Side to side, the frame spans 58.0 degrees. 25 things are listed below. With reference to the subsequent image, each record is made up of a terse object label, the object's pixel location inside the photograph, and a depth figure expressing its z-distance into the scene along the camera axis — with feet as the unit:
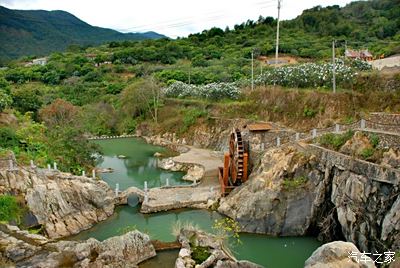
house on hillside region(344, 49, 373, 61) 103.91
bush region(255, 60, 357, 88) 72.33
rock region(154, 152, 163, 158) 98.76
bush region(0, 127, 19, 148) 59.43
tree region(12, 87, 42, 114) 93.30
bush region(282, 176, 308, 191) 50.44
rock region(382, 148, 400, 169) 39.78
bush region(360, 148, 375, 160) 43.06
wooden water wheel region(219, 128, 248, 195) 60.34
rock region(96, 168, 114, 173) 81.71
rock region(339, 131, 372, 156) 44.86
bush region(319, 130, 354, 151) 48.78
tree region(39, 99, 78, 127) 89.79
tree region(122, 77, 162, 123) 127.54
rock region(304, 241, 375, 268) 22.63
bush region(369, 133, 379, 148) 43.93
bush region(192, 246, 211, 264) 33.60
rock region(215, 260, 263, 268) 31.07
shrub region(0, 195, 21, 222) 43.88
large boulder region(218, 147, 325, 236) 49.85
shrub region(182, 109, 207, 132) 107.65
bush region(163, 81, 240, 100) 102.17
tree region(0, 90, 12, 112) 74.18
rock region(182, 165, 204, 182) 74.28
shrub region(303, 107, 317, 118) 73.31
